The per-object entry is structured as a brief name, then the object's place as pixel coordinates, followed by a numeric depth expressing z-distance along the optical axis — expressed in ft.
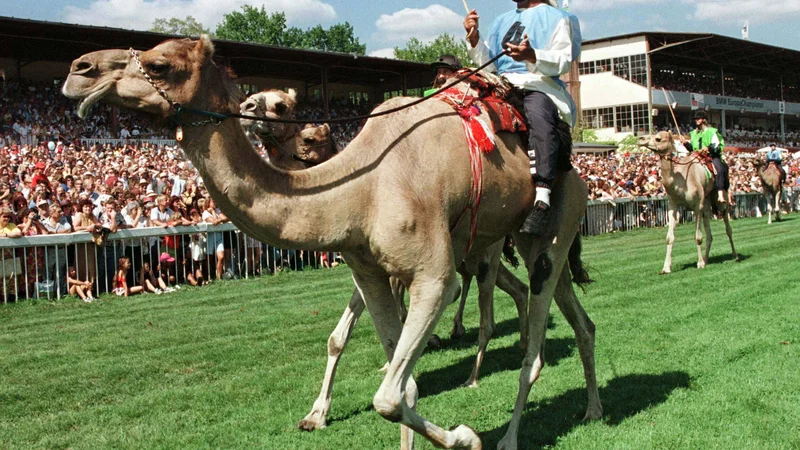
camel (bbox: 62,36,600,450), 14.60
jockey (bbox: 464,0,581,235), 18.61
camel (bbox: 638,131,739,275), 56.13
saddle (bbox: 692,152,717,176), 59.10
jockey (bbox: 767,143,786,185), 108.28
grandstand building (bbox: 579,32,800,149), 229.86
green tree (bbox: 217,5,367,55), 359.05
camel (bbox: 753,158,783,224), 106.73
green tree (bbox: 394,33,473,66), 312.09
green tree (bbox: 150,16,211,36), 315.78
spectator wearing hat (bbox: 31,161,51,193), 59.07
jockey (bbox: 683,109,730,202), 60.29
